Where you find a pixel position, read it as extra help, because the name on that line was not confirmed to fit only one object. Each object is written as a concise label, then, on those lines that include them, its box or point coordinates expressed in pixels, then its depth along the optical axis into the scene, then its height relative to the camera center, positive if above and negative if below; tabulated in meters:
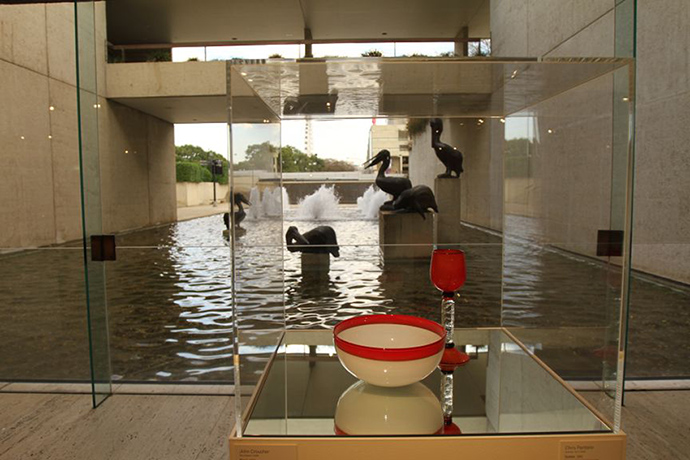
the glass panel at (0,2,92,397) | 2.55 -0.03
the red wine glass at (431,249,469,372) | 1.09 -0.20
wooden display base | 0.77 -0.45
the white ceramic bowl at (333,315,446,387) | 0.80 -0.30
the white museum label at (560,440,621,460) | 0.80 -0.47
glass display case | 0.83 -0.26
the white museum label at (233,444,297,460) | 0.79 -0.46
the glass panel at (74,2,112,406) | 1.62 +0.05
